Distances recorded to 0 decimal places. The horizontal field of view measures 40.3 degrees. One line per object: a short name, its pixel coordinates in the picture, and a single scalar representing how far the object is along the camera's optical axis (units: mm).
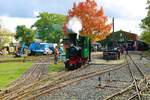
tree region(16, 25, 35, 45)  53310
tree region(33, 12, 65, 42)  67105
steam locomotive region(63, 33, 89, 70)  15367
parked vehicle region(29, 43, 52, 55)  33668
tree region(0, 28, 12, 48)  51972
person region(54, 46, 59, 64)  18230
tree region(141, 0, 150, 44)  42049
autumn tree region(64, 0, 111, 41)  34324
